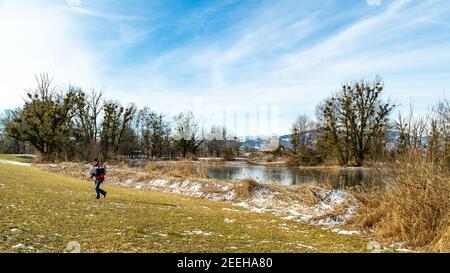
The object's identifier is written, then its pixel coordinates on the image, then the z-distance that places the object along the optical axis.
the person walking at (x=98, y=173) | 13.06
